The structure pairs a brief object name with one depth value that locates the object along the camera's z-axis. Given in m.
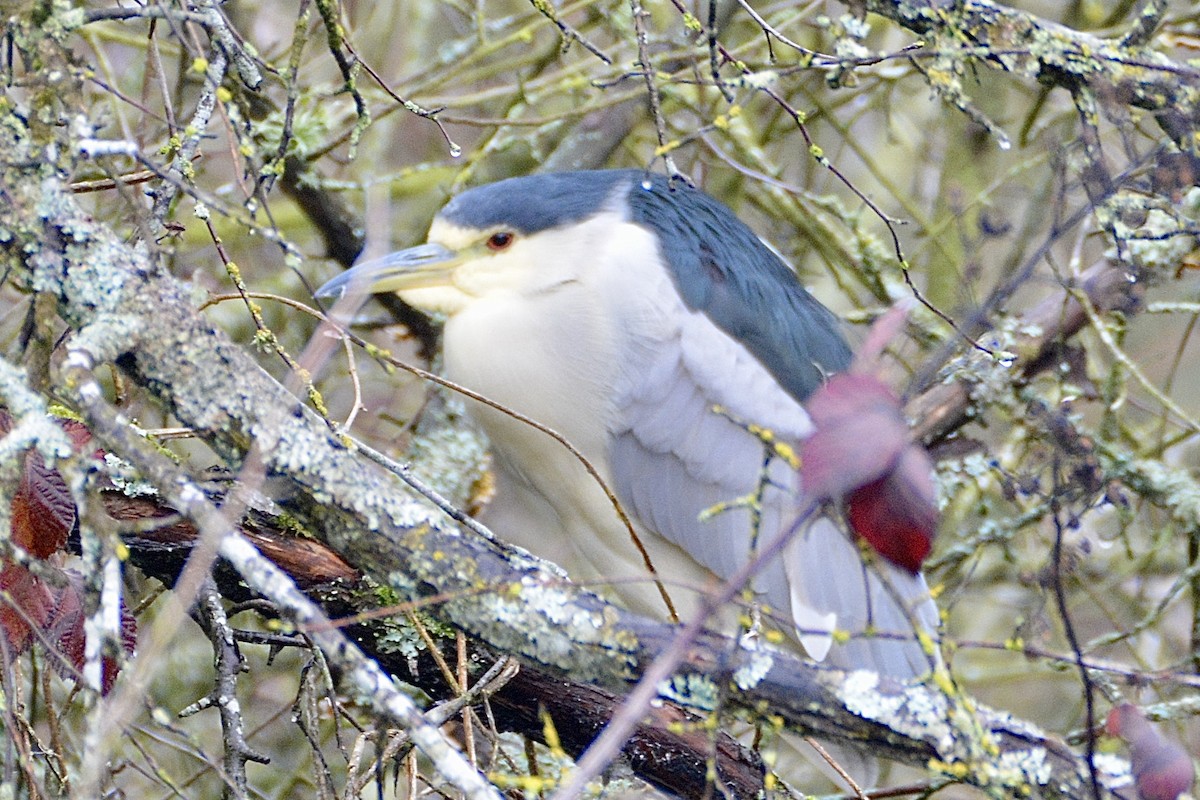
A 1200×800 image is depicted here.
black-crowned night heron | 10.77
